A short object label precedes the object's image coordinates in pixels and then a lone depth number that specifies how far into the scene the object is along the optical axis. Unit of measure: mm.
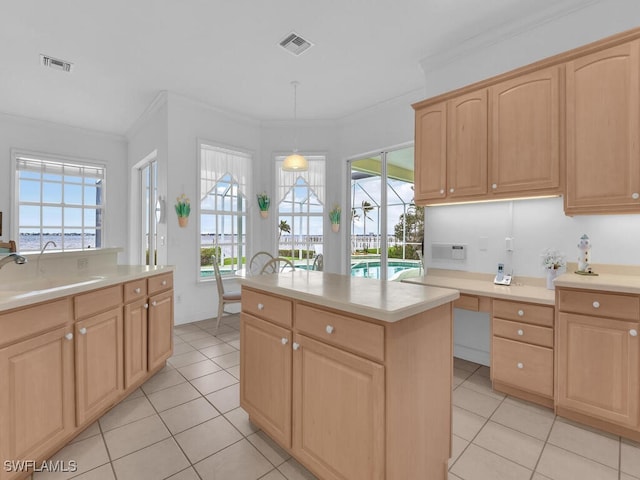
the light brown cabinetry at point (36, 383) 1438
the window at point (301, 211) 5281
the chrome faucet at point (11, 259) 1699
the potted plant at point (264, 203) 5074
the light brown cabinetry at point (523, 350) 2160
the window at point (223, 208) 4652
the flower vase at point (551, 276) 2441
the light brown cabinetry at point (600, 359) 1828
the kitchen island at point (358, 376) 1228
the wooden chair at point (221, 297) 3945
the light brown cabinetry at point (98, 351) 1831
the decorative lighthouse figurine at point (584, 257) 2283
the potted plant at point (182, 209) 4211
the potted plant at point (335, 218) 5082
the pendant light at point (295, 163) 3826
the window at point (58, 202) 5242
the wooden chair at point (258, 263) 5043
